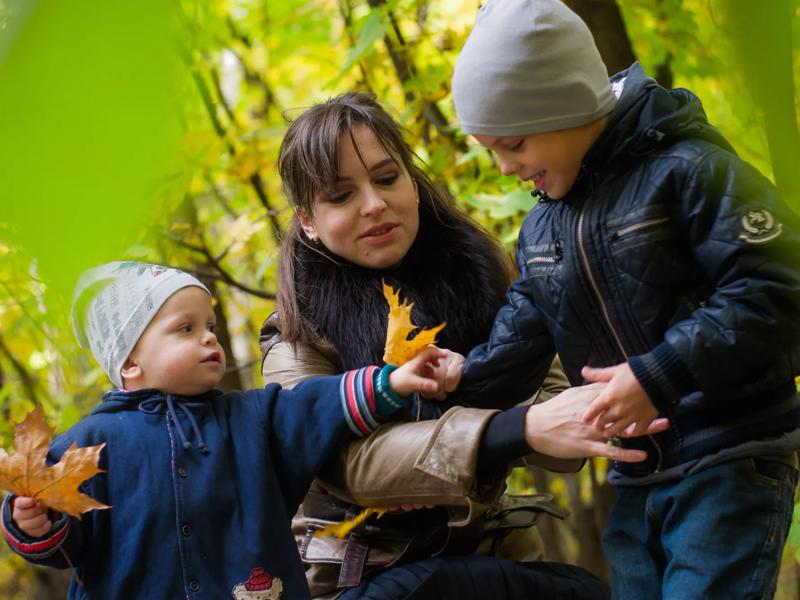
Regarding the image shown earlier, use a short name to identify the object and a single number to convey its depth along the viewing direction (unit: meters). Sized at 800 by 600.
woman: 1.99
